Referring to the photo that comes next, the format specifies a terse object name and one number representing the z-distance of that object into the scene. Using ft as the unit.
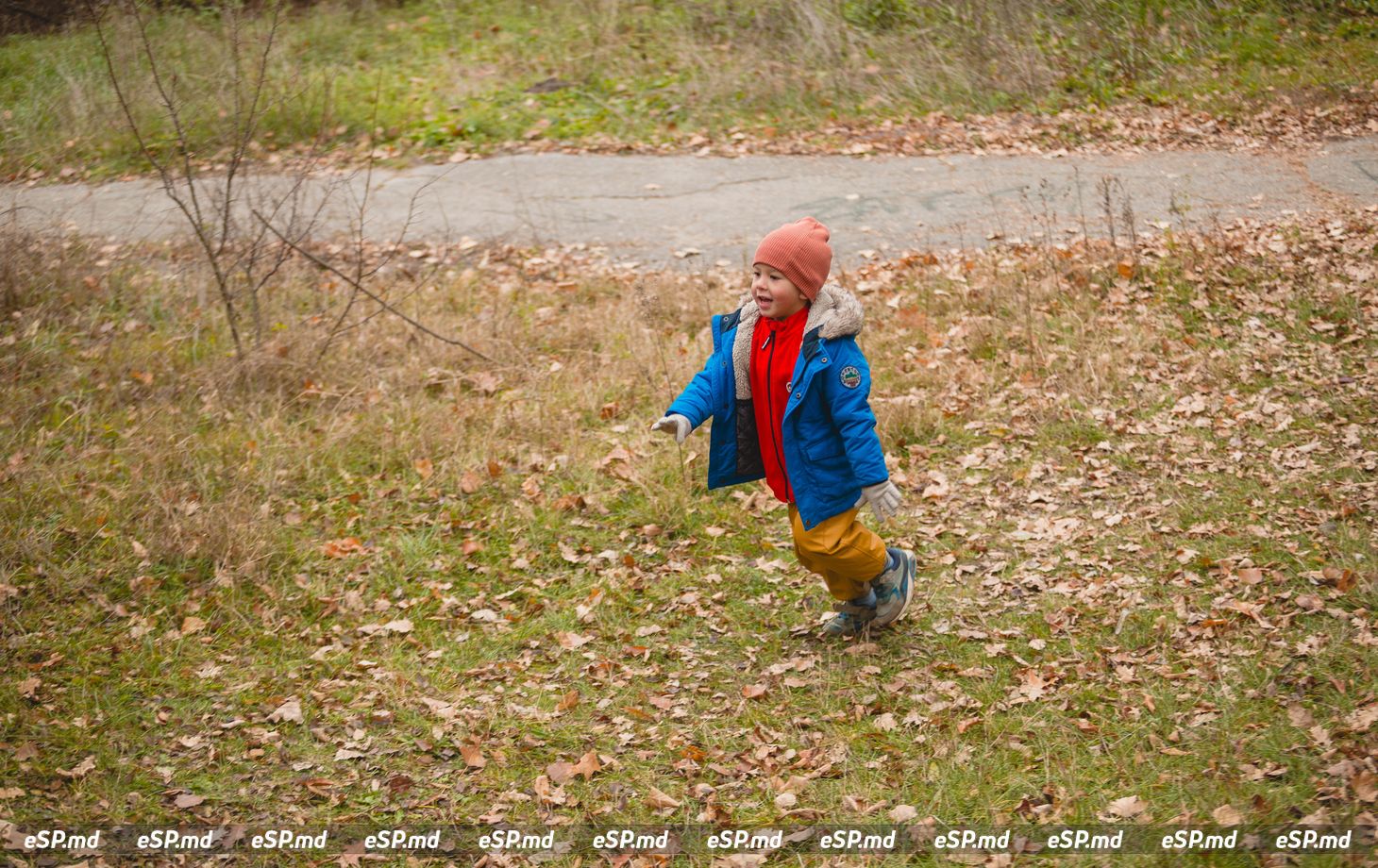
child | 28.17
